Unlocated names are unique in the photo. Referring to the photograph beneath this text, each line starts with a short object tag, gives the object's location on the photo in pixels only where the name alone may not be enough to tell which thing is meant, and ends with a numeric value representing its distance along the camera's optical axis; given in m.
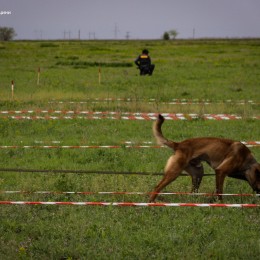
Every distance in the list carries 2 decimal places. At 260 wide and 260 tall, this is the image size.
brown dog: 15.55
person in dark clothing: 63.19
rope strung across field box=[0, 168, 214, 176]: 16.96
